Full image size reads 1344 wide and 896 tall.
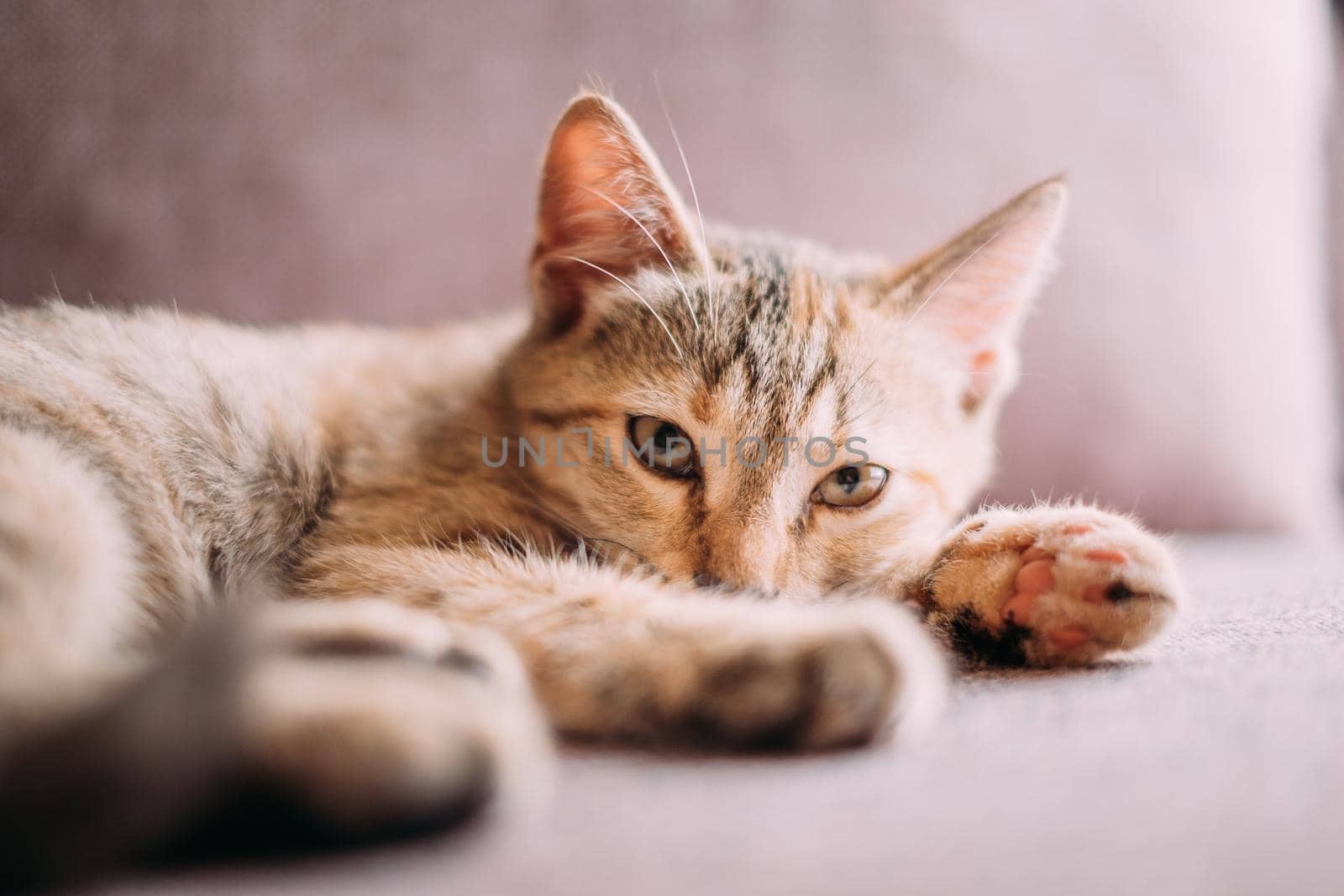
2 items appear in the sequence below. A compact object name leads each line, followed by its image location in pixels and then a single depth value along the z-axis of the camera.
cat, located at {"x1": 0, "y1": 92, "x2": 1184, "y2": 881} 0.19
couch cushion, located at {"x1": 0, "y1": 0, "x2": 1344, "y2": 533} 0.30
